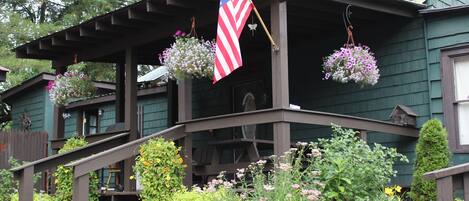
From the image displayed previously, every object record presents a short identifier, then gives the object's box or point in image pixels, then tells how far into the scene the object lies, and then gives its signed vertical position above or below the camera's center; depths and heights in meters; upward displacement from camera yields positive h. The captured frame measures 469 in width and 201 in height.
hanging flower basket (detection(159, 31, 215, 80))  7.41 +1.26
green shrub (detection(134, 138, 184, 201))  7.15 -0.17
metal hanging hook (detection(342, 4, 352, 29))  7.98 +1.99
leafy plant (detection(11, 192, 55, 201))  8.88 -0.62
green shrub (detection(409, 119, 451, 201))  7.23 -0.01
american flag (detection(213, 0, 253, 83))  6.84 +1.44
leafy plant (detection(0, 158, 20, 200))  10.79 -0.52
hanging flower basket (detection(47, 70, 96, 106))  10.36 +1.25
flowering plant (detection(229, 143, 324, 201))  5.11 -0.27
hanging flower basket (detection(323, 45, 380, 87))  7.39 +1.15
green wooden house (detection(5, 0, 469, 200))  7.31 +1.21
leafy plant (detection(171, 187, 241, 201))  5.72 -0.42
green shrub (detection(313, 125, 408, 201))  5.30 -0.14
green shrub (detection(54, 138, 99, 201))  8.88 -0.42
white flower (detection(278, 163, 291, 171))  5.37 -0.10
